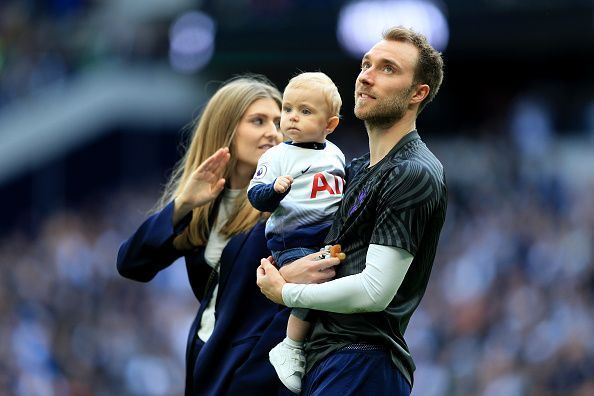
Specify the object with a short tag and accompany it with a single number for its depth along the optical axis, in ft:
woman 34.24
